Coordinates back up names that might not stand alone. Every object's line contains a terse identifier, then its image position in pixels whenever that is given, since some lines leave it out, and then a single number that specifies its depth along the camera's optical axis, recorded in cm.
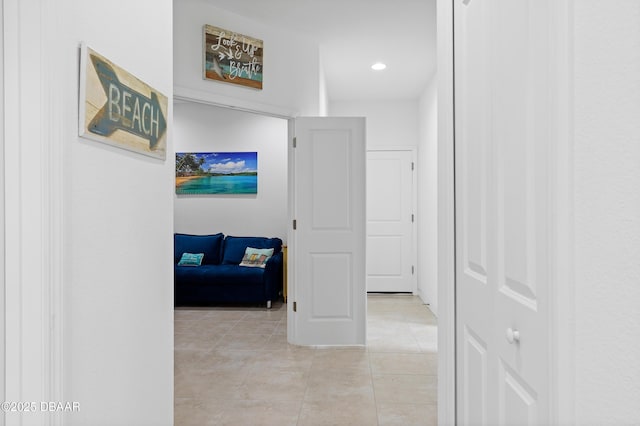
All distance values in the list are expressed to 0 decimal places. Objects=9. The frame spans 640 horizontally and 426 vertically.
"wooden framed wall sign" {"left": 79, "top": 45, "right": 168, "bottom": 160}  140
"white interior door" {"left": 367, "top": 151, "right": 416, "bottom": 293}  681
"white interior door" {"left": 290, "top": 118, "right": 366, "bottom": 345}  416
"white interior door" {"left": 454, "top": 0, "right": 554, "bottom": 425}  98
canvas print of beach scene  671
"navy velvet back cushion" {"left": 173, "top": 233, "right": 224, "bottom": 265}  634
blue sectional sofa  576
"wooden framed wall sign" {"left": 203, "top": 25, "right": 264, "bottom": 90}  363
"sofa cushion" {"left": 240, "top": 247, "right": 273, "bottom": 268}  603
